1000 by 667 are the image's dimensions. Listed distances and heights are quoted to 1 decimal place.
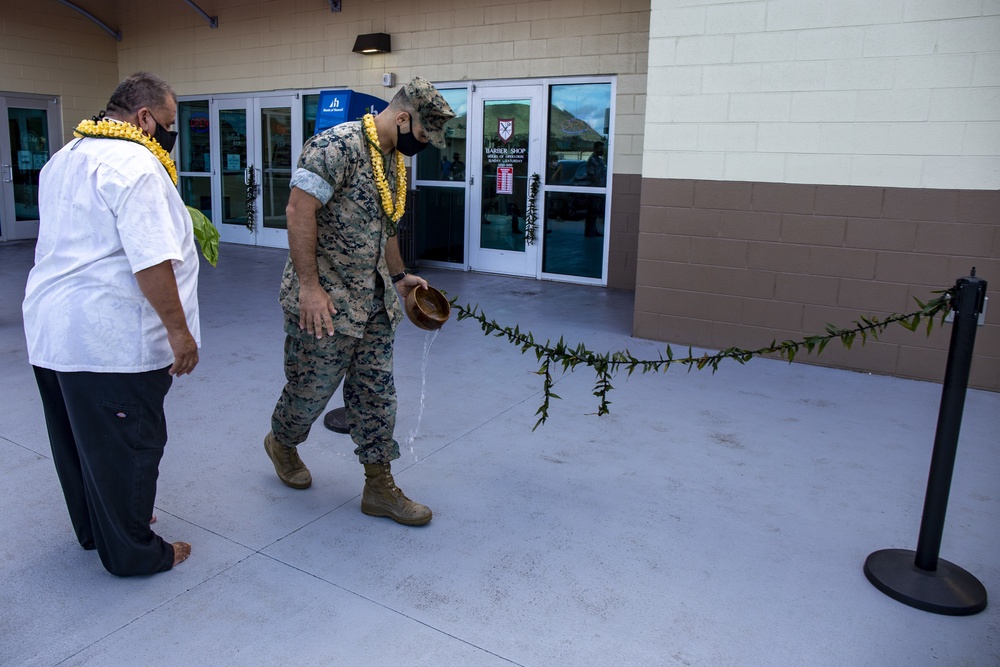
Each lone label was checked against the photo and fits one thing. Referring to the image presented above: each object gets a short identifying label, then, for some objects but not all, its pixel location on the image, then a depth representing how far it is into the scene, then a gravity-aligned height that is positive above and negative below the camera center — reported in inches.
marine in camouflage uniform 110.7 -14.7
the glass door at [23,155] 439.2 +13.8
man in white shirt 90.6 -13.6
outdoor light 363.3 +69.8
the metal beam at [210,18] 416.8 +90.6
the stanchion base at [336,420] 158.4 -45.9
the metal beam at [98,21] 440.0 +93.7
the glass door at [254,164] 418.9 +14.0
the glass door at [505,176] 339.3 +11.0
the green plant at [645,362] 104.7 -20.6
